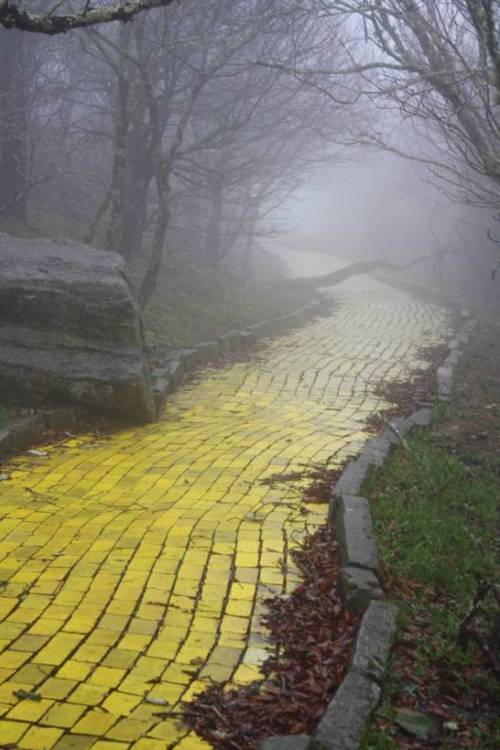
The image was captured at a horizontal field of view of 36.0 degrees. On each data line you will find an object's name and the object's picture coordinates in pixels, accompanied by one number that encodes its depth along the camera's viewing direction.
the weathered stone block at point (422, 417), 7.85
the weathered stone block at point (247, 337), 12.66
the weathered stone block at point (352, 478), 5.37
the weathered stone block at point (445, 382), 9.30
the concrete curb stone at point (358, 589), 3.91
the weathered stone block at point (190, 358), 10.31
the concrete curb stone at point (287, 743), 2.77
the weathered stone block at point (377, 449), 6.20
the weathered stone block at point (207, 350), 10.98
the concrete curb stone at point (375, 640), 3.28
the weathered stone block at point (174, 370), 9.37
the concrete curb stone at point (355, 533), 4.21
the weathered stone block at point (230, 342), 11.90
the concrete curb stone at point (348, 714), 2.79
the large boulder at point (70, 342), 7.34
